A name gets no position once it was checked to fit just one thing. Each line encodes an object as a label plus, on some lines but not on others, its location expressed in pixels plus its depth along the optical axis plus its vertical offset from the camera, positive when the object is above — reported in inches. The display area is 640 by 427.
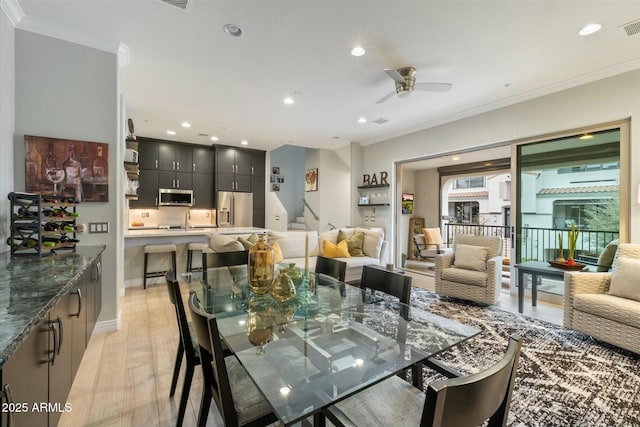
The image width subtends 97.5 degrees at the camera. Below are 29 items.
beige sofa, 177.5 -24.0
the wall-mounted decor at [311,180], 300.5 +35.1
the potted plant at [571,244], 133.1 -15.7
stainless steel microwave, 270.4 +13.9
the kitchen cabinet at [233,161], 290.0 +53.6
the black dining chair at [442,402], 27.0 -22.0
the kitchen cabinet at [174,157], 271.3 +53.1
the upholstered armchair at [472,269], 142.8 -31.3
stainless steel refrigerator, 290.4 +2.4
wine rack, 88.5 -4.5
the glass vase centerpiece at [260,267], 77.3 -15.3
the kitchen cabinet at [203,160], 286.4 +53.0
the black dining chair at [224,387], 42.3 -31.5
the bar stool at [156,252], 179.5 -26.5
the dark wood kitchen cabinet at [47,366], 35.3 -25.4
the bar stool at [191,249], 192.3 -25.8
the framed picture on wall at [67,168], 101.7 +16.4
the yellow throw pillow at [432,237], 274.5 -24.7
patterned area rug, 69.4 -49.8
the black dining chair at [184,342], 62.0 -30.3
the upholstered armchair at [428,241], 274.1 -28.6
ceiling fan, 124.2 +57.7
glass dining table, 41.8 -25.8
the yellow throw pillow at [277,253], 158.9 -24.3
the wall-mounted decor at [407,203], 323.6 +10.2
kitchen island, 182.2 -24.9
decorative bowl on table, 130.0 -25.0
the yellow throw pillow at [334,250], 185.0 -25.5
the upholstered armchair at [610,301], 95.3 -32.6
